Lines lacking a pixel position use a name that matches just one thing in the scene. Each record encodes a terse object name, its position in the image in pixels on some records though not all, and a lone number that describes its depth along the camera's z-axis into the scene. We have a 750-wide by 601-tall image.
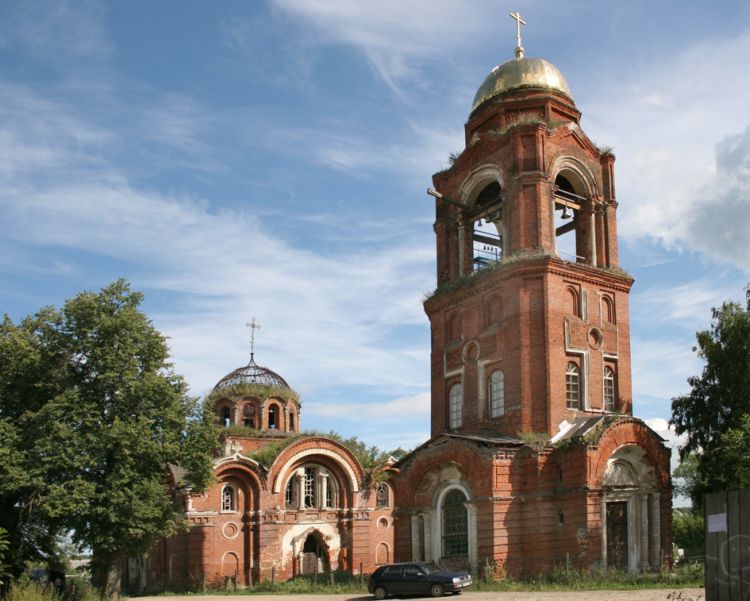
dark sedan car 26.30
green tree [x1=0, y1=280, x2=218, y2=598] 26.77
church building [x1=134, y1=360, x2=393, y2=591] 38.56
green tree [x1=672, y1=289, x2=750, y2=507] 31.69
